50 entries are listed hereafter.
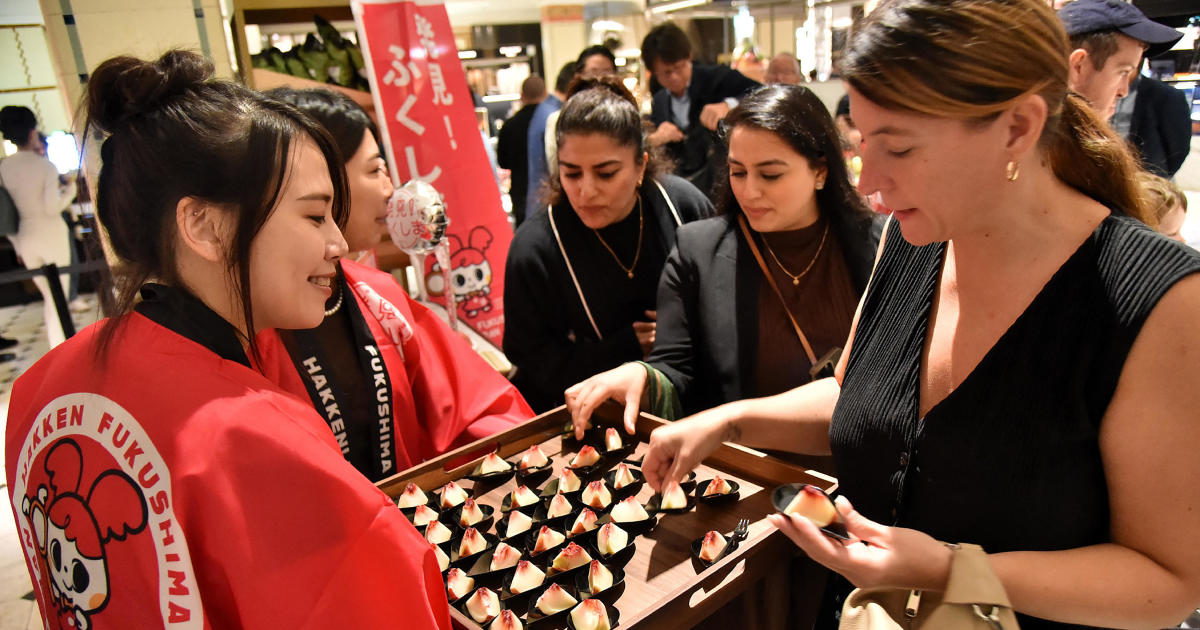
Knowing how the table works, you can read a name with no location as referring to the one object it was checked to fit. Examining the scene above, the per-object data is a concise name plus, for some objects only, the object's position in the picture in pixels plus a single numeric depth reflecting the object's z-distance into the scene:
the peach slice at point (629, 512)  1.25
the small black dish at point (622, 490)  1.36
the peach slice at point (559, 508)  1.32
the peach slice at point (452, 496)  1.37
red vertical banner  3.07
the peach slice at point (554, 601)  1.08
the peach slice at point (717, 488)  1.29
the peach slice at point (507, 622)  1.03
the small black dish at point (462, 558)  1.22
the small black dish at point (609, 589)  1.10
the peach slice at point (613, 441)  1.51
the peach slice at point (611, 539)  1.19
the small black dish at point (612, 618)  1.02
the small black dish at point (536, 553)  1.23
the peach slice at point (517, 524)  1.29
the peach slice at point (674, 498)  1.28
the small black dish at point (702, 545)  1.13
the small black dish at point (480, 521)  1.31
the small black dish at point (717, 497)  1.28
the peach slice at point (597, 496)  1.32
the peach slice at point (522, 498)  1.35
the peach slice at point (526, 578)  1.13
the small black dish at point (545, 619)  1.06
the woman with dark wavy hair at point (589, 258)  2.19
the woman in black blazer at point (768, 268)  1.82
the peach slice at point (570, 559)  1.17
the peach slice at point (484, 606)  1.08
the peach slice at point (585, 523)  1.25
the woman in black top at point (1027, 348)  0.85
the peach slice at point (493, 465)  1.46
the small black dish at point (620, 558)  1.17
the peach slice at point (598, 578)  1.10
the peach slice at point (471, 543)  1.22
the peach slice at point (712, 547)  1.13
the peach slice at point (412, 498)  1.34
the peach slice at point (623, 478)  1.37
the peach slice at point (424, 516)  1.30
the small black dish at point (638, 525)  1.24
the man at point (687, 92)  4.22
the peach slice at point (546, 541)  1.23
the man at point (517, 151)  5.03
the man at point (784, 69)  5.41
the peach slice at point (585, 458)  1.46
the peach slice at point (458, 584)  1.13
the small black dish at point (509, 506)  1.35
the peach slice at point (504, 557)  1.19
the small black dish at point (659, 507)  1.28
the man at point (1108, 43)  2.36
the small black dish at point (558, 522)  1.31
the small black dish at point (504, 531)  1.29
